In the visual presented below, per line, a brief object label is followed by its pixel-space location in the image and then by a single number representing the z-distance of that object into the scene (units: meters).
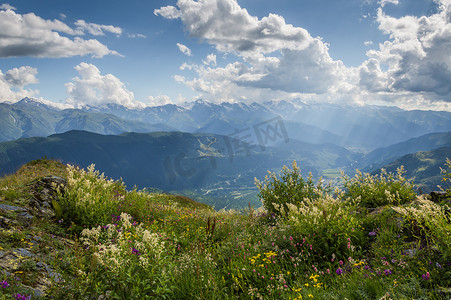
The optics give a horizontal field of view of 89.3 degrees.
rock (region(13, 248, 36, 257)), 4.89
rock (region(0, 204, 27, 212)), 6.59
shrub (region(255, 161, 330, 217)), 10.11
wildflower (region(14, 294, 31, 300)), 3.57
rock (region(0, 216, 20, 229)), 5.86
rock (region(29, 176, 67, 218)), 7.51
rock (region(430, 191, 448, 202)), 6.86
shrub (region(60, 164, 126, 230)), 7.56
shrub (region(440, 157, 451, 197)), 5.76
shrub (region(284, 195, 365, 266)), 5.43
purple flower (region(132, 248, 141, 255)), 5.02
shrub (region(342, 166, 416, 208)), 8.60
